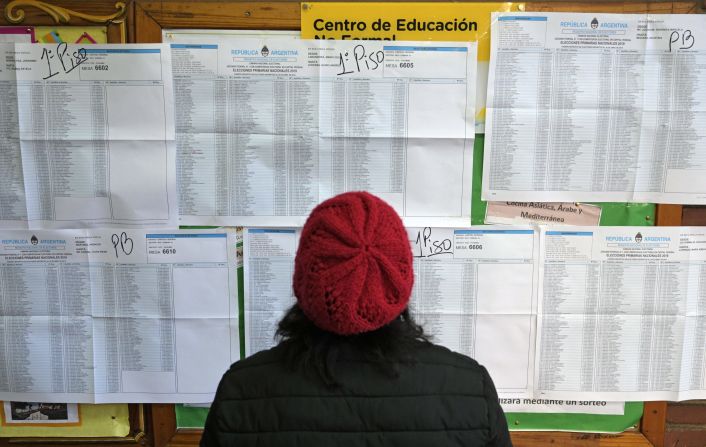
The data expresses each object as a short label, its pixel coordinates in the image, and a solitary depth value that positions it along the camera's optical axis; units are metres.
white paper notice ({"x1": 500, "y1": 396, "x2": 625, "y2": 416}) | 1.28
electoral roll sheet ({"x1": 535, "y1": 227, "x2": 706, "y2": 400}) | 1.24
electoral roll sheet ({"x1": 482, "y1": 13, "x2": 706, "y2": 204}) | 1.19
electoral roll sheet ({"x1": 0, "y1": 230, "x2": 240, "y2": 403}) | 1.24
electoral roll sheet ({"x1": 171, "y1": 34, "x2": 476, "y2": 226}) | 1.19
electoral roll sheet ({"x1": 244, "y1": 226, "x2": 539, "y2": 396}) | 1.24
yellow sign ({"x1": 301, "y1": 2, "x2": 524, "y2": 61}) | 1.18
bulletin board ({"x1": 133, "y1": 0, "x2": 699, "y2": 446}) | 1.19
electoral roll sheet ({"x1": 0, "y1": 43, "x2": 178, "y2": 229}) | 1.19
